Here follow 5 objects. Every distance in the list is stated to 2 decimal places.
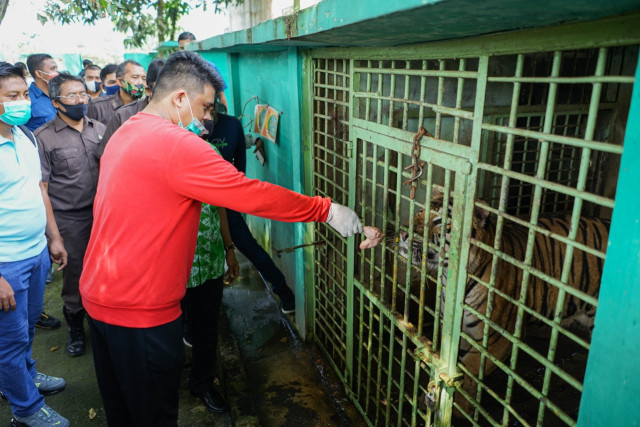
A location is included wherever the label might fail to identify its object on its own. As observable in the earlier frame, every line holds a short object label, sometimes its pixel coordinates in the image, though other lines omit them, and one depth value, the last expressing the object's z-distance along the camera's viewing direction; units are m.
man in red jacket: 2.04
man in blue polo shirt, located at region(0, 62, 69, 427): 2.88
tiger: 2.91
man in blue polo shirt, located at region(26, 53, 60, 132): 5.87
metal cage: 1.76
